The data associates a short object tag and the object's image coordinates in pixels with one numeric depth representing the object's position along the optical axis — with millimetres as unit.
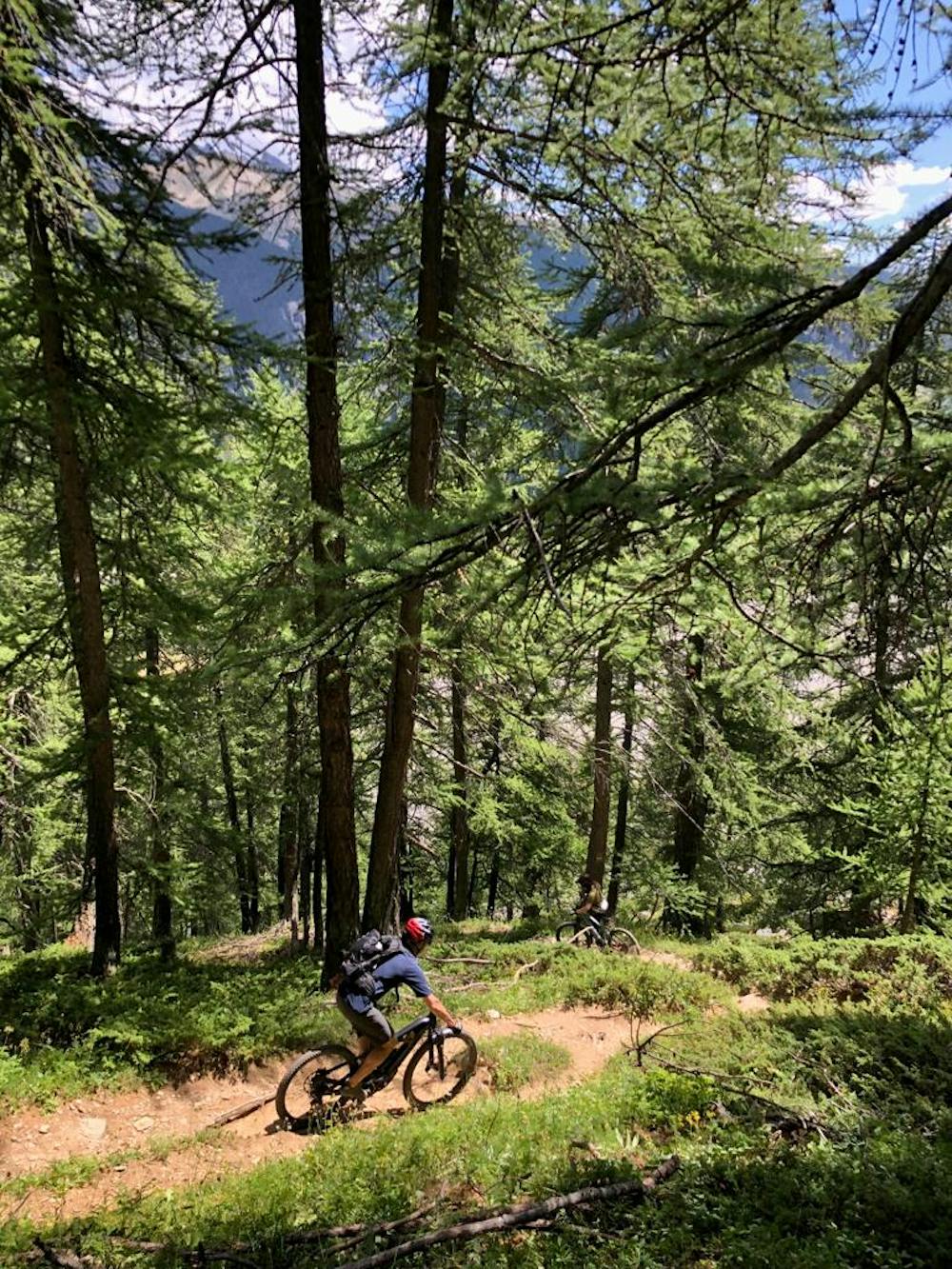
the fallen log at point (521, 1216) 3998
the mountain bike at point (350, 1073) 6793
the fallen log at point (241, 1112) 6805
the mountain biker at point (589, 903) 13211
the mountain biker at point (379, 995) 6680
